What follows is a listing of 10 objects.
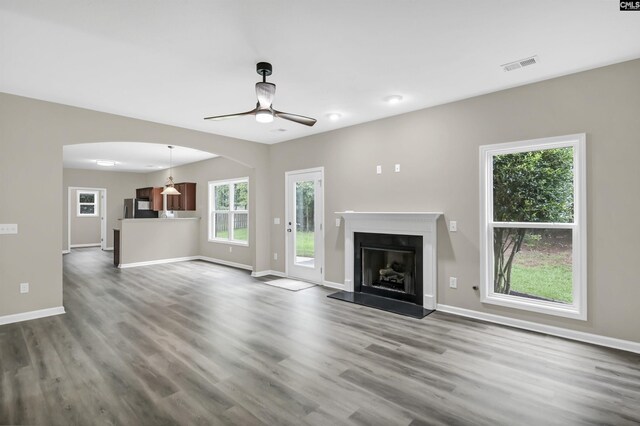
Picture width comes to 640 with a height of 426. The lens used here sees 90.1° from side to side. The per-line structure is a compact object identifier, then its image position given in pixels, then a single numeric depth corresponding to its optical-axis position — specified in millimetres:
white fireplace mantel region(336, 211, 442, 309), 4273
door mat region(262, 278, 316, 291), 5539
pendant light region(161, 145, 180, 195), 7875
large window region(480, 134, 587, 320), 3316
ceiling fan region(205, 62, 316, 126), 2977
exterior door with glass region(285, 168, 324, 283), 5758
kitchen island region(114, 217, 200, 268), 7426
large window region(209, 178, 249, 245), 7695
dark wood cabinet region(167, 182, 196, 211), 8935
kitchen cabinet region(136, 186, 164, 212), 10055
